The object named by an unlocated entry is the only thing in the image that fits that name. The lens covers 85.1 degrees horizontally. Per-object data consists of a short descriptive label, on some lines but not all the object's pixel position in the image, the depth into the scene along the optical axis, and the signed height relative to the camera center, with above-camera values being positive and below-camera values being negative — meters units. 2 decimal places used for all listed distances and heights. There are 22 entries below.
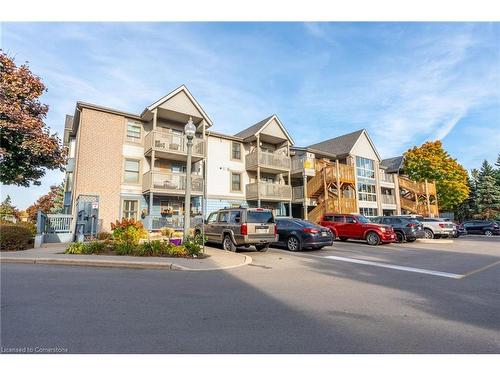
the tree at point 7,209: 39.23 +2.59
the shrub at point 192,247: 10.23 -0.82
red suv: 15.90 -0.27
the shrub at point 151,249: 10.07 -0.89
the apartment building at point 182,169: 17.56 +4.48
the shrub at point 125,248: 10.19 -0.86
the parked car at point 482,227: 26.98 -0.32
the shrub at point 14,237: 10.83 -0.45
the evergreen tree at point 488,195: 41.78 +4.47
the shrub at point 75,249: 10.12 -0.87
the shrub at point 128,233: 10.84 -0.31
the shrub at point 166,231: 15.98 -0.37
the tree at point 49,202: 35.28 +3.95
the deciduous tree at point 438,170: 33.88 +6.79
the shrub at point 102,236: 15.80 -0.61
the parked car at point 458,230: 22.10 -0.60
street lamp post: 10.82 +2.33
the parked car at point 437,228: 21.40 -0.31
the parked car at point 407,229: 17.81 -0.32
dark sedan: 12.95 -0.51
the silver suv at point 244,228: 11.66 -0.14
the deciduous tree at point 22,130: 12.04 +4.30
